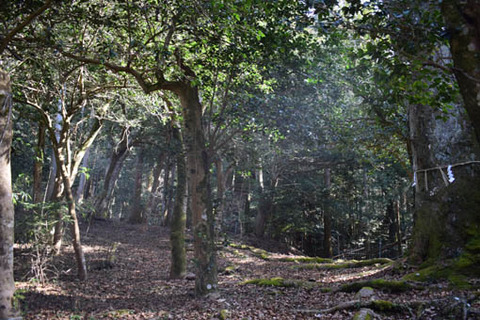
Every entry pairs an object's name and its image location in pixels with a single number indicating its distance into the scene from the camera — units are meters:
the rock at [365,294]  5.52
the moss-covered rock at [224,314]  5.59
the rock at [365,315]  4.52
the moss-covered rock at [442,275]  5.73
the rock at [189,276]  9.50
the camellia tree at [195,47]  6.32
